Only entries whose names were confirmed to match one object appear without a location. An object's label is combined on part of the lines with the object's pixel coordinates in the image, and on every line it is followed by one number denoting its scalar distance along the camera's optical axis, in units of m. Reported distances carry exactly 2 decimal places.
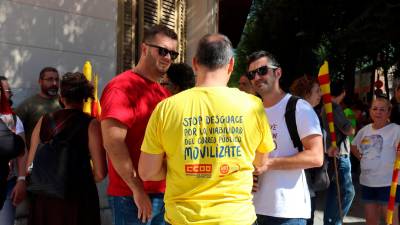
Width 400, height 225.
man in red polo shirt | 2.82
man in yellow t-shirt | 2.37
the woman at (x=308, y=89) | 4.81
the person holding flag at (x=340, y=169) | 5.62
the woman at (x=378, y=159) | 5.46
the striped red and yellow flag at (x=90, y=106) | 4.90
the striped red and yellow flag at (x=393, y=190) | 5.08
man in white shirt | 3.12
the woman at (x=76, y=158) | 3.48
